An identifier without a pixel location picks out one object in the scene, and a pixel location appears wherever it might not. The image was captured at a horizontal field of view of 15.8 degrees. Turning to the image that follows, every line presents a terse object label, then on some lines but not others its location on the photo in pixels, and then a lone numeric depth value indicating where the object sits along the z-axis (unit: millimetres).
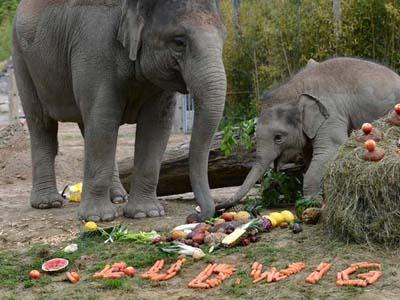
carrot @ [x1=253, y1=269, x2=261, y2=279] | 9640
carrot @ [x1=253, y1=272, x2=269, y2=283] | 9517
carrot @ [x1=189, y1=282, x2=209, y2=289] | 9558
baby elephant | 13290
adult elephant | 12025
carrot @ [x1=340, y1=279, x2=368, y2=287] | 8976
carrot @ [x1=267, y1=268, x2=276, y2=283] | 9472
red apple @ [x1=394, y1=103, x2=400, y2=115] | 11635
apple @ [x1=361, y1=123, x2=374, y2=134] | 11182
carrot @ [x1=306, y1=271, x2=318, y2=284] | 9236
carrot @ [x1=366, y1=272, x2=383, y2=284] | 9033
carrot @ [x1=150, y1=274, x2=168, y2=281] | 9949
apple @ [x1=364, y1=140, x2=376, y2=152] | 10520
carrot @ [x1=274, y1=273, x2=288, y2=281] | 9483
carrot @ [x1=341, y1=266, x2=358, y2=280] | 9229
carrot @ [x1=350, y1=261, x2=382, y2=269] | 9459
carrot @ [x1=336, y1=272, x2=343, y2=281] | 9242
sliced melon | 10507
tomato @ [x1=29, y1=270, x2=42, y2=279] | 10321
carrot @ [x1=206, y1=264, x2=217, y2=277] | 9908
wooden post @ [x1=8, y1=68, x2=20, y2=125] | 35159
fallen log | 15348
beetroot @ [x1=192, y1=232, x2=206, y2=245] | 11176
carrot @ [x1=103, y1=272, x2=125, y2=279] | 10054
